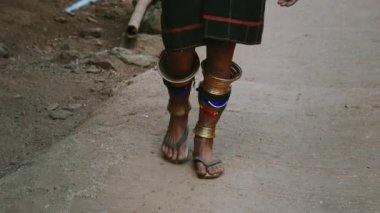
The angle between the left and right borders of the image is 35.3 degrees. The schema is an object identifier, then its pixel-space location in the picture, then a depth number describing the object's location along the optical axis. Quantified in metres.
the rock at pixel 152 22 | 5.52
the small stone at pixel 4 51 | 4.65
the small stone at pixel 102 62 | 4.41
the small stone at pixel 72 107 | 3.68
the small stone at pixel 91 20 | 6.15
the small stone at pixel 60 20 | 5.92
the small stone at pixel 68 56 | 4.63
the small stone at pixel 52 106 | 3.66
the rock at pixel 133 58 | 4.57
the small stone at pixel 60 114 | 3.54
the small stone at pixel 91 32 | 5.66
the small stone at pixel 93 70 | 4.34
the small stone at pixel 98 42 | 5.48
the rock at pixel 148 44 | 5.06
